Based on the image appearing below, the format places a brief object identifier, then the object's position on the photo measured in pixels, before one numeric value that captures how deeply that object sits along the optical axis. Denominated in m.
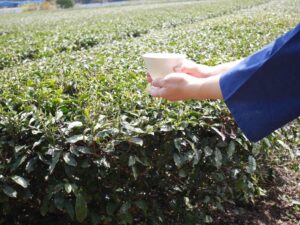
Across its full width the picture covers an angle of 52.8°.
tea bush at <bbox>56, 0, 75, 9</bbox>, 30.63
